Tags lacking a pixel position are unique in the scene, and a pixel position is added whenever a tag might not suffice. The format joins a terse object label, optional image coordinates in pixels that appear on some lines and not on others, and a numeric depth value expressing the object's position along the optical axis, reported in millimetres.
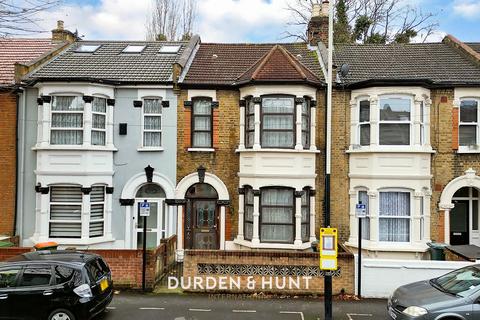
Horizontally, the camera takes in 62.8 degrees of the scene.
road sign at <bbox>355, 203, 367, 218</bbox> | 10781
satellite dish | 13539
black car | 7832
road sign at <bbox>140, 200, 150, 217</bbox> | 11068
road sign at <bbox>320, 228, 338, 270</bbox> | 8500
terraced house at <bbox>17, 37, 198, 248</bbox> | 13961
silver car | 7500
